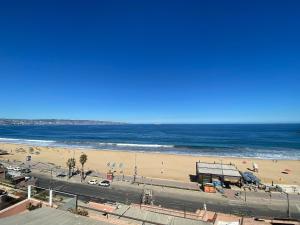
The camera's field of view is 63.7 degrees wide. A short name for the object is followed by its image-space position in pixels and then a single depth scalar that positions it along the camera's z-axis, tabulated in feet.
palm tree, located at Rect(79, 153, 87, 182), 144.40
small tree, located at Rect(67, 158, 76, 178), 139.11
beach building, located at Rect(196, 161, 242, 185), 125.29
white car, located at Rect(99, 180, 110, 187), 119.85
